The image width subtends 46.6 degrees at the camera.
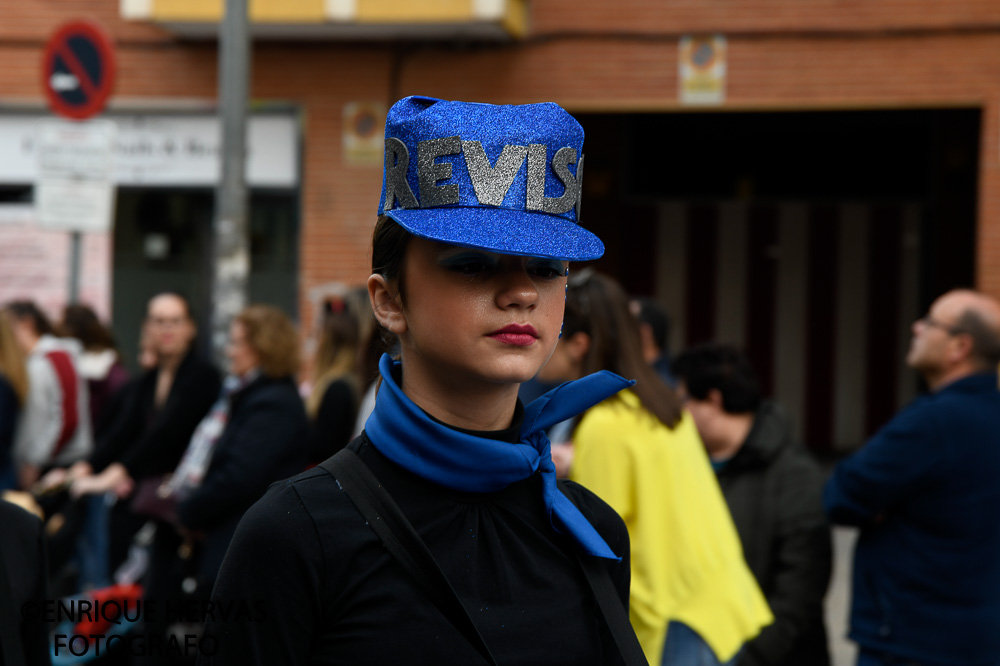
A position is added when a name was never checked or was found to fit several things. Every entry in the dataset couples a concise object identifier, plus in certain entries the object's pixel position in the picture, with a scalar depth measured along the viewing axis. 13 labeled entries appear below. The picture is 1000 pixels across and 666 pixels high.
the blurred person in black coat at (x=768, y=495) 4.05
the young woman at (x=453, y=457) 1.58
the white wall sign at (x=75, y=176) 7.58
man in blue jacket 4.12
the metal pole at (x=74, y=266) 7.68
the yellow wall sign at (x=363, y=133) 10.30
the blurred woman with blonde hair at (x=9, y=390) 6.21
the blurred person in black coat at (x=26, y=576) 2.32
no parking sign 8.02
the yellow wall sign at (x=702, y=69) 9.84
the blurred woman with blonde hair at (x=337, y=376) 5.82
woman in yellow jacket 3.25
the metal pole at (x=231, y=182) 7.88
